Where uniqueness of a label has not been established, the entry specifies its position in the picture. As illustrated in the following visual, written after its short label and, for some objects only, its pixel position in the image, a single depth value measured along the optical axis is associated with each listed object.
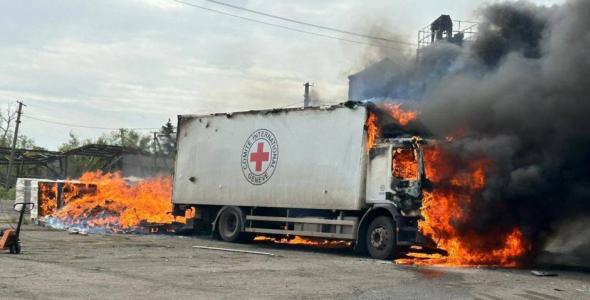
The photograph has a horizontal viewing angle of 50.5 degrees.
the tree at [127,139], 73.73
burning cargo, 22.42
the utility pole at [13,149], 44.19
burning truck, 13.89
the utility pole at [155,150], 38.18
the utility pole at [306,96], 40.53
